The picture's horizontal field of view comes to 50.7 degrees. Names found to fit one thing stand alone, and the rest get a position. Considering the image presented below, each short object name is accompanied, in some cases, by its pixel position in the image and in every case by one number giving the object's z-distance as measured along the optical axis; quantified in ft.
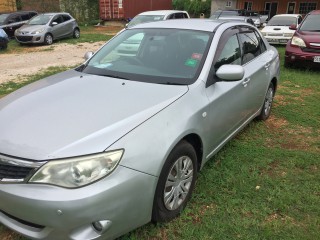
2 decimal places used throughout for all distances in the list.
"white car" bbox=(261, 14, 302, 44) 43.78
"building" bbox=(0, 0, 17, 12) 82.28
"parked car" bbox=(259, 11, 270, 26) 87.51
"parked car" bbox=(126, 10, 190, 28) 40.63
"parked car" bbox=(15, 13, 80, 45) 49.06
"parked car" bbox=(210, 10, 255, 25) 63.98
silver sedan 7.05
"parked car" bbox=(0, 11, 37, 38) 54.63
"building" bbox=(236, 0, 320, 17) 99.55
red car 28.60
